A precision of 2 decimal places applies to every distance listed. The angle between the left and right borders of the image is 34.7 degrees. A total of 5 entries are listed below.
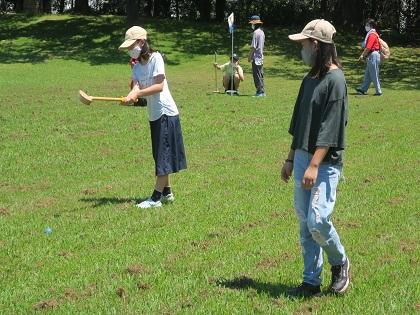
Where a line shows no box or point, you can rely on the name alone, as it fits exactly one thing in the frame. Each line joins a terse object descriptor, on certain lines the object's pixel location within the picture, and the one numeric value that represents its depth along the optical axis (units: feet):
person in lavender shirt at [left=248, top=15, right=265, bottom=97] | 57.67
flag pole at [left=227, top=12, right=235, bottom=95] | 60.04
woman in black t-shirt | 14.76
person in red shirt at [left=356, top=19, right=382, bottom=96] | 58.13
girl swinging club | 24.26
